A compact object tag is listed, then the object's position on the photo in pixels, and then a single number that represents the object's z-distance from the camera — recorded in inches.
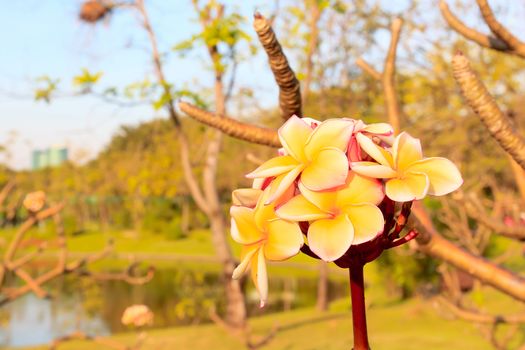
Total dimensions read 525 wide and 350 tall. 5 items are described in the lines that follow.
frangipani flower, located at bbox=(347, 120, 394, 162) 37.4
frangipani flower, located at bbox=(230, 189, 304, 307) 35.4
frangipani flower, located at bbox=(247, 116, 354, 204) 33.9
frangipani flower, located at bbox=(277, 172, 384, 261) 33.1
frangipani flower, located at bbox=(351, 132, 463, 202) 34.5
